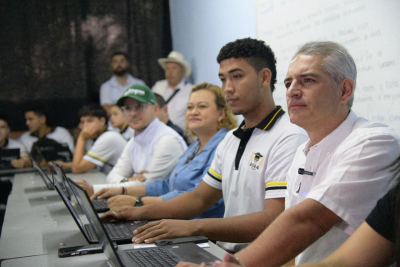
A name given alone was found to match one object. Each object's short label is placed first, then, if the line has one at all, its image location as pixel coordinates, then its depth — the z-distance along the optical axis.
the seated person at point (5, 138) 4.67
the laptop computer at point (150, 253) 1.15
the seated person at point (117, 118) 4.44
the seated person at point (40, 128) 5.02
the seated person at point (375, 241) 0.90
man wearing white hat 4.59
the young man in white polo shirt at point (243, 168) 1.55
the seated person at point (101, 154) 3.62
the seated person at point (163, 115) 3.56
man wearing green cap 2.74
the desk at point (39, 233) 1.32
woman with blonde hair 2.25
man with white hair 1.11
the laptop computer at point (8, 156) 3.88
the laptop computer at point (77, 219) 1.42
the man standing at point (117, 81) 5.45
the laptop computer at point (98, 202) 1.47
